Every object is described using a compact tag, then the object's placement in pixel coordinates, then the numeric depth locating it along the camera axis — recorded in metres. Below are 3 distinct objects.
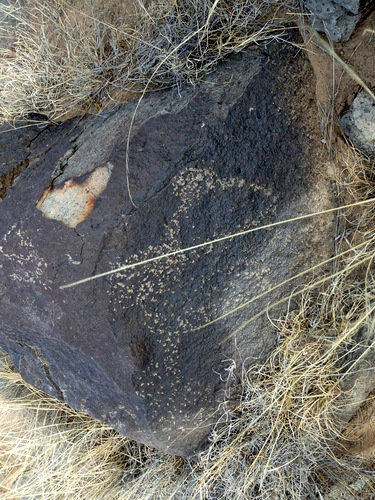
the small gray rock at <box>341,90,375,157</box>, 1.80
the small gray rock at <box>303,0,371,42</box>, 1.63
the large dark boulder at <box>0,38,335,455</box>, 1.74
